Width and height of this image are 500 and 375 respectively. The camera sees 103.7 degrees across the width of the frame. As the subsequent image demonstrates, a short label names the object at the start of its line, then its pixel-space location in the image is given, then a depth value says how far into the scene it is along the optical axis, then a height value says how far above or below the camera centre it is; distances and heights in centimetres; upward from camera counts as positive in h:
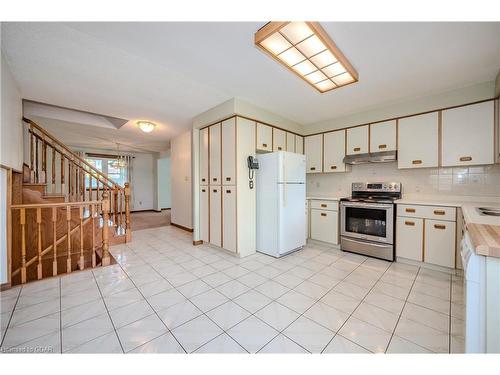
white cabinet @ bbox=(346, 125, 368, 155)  338 +80
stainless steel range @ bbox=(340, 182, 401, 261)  283 -55
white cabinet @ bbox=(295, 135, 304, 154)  407 +88
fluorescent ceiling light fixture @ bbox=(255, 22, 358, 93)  153 +124
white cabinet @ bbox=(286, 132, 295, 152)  385 +87
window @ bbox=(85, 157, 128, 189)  736 +71
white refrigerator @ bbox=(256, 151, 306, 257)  304 -28
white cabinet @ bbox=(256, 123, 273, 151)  333 +84
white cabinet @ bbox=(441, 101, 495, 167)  244 +65
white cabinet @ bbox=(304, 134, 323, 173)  398 +68
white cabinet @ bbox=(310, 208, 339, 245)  340 -71
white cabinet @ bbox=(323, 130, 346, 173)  366 +66
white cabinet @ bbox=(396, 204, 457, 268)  242 -64
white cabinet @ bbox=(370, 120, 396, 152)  311 +80
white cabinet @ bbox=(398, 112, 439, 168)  278 +66
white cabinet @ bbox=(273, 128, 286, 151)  362 +86
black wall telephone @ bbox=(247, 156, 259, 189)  311 +31
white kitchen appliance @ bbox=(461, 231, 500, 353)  92 -58
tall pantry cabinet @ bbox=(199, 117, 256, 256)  305 -2
